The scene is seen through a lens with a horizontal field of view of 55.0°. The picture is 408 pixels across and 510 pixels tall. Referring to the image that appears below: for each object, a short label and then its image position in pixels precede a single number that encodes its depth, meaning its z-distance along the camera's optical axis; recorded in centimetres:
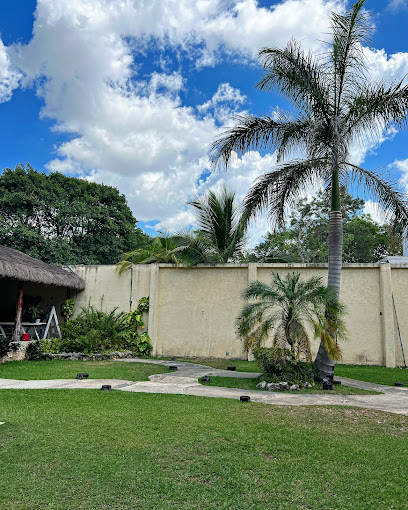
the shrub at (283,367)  751
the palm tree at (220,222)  1496
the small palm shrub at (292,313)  736
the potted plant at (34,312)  1267
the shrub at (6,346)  1018
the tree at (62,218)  2136
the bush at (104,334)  1181
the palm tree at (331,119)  791
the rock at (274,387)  727
